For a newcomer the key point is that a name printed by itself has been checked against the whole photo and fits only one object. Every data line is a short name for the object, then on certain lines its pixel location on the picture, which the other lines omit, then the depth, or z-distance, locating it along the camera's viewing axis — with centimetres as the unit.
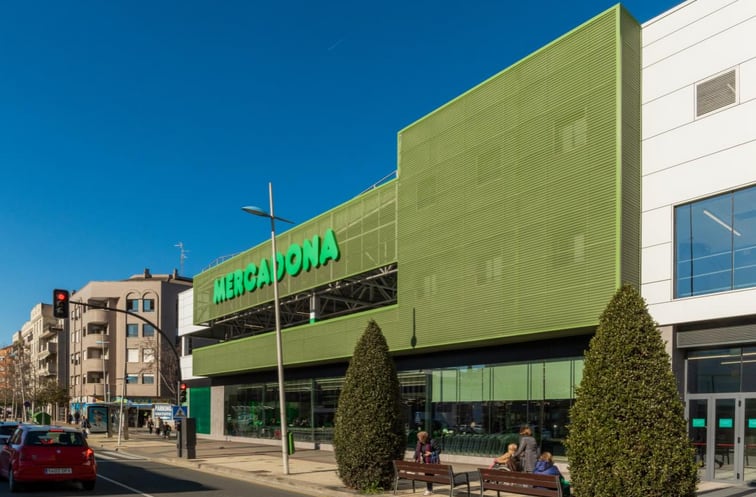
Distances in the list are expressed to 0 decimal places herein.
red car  1609
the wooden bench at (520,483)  1288
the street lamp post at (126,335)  8582
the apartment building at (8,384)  10558
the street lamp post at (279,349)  2123
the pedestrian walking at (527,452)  1573
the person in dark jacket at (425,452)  1739
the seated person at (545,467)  1422
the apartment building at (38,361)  9925
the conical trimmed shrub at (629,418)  1131
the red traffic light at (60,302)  2633
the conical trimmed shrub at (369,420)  1698
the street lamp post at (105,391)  8069
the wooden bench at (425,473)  1544
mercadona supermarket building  1741
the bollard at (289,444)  2192
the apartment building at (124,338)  8731
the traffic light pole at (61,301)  2645
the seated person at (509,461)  1570
